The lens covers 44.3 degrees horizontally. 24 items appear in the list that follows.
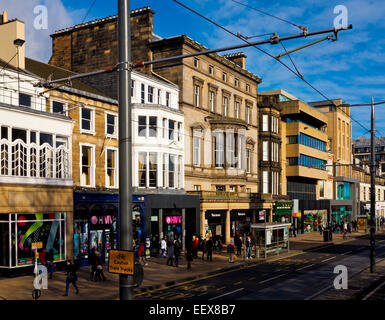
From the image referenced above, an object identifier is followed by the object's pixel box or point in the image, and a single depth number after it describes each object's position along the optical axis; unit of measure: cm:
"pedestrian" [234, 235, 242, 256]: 3625
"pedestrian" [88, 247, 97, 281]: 2395
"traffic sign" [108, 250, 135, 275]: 792
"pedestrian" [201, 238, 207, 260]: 3338
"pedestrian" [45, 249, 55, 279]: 2444
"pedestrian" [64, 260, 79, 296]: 1988
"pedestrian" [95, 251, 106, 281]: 2379
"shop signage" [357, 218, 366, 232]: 6856
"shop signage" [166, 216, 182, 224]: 3819
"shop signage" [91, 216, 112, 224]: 3086
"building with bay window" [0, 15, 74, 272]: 2458
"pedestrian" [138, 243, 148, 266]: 2910
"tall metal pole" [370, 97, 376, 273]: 2644
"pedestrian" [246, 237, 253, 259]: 3444
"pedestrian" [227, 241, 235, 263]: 3192
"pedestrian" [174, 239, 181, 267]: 2958
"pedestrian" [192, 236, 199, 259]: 3344
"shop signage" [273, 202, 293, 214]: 5697
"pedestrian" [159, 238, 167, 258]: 3475
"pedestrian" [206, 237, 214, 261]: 3275
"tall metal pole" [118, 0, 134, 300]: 807
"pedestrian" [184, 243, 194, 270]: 2877
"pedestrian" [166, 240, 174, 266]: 2988
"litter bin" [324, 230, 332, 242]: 5072
